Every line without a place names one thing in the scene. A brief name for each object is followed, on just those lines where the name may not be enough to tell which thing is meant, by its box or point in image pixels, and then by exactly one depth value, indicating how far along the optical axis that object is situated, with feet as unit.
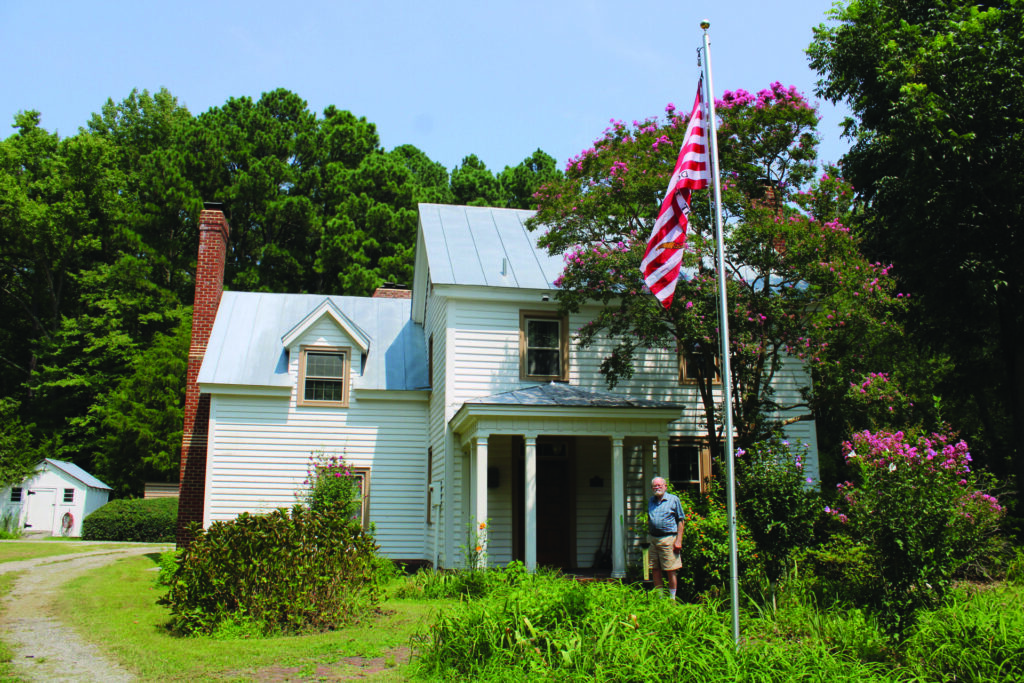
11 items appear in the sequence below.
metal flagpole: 24.76
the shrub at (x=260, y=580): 30.50
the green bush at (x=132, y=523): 101.09
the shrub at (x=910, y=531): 24.80
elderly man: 33.47
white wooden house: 49.26
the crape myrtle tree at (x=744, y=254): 45.37
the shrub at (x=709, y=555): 34.40
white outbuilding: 114.52
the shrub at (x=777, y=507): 32.68
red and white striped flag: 29.09
